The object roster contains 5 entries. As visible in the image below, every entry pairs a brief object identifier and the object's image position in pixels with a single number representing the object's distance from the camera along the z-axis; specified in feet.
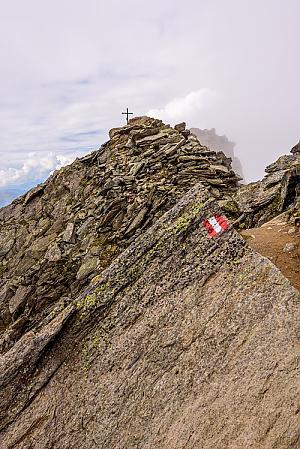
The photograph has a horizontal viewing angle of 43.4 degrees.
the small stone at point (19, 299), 94.89
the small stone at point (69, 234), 103.60
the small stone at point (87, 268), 90.68
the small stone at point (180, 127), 134.00
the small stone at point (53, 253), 100.07
